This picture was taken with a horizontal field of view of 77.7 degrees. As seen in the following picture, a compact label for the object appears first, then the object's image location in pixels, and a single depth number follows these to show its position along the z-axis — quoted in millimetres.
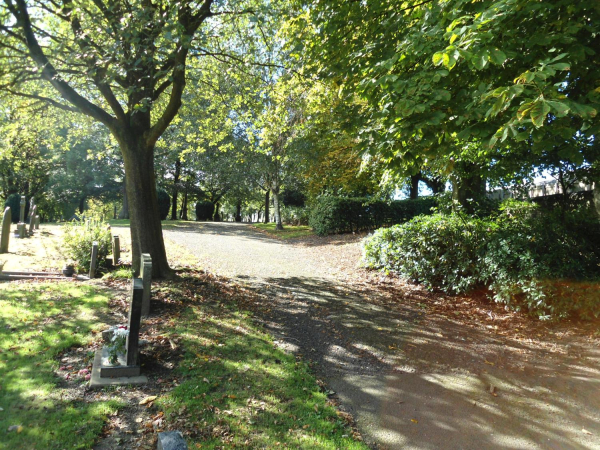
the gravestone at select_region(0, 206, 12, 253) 11141
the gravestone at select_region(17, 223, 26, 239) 14547
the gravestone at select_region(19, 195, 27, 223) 16875
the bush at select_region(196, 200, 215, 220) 40125
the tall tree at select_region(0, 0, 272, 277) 6488
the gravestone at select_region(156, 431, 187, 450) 2021
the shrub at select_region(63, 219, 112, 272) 9747
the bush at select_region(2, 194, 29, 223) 23550
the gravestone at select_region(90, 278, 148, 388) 4242
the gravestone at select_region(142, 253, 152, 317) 5535
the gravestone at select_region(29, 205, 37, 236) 16084
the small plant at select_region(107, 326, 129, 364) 4422
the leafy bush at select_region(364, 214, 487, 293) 8244
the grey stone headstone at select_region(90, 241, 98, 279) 8992
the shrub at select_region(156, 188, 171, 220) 29891
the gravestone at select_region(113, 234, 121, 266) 10398
